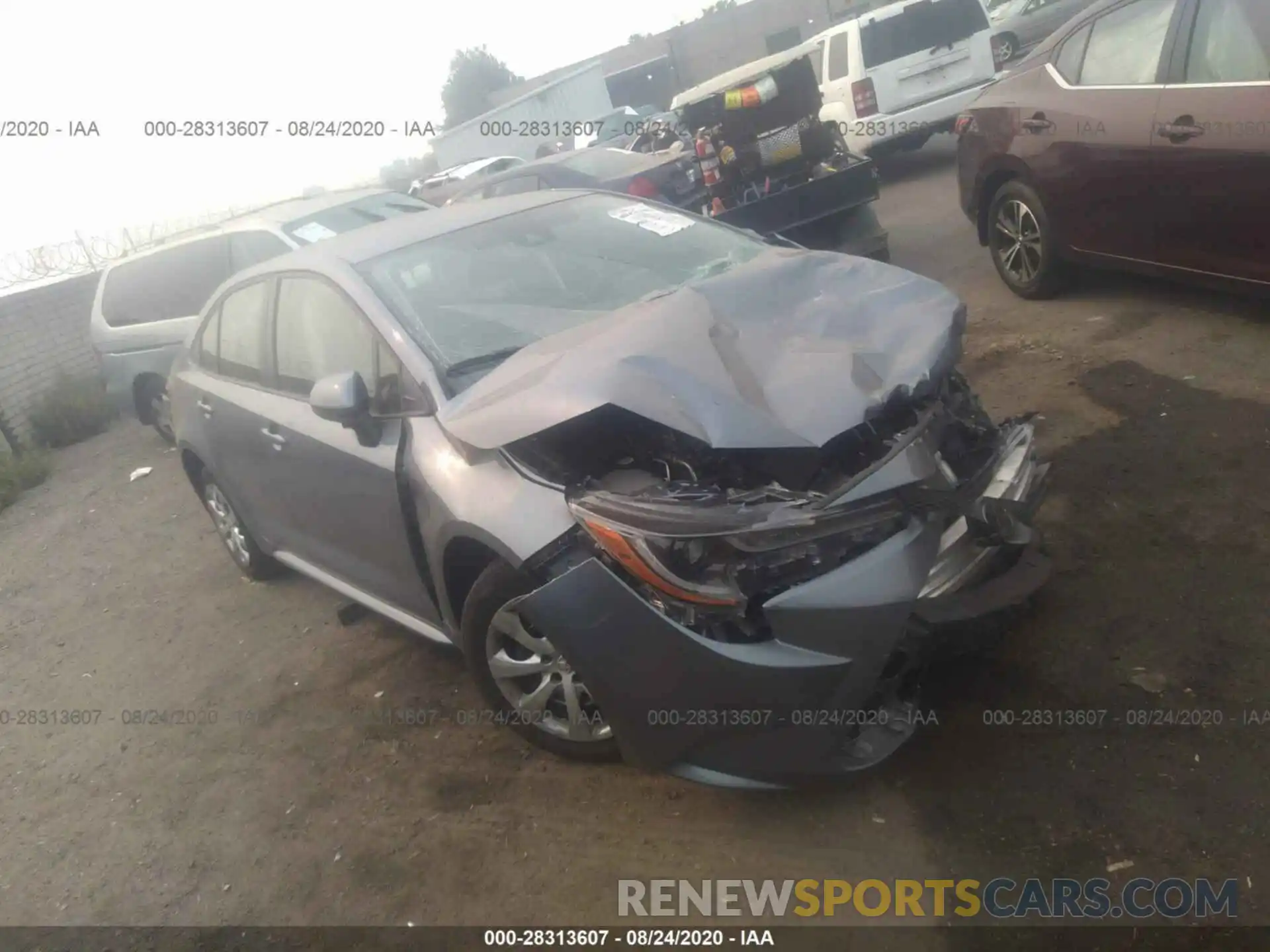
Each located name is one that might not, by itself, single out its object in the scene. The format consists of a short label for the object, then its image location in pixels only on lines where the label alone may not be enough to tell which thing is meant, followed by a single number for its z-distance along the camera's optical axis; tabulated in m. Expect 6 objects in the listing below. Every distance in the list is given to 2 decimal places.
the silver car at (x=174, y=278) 7.73
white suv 10.61
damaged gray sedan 2.47
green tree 48.75
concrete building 37.78
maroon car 4.22
